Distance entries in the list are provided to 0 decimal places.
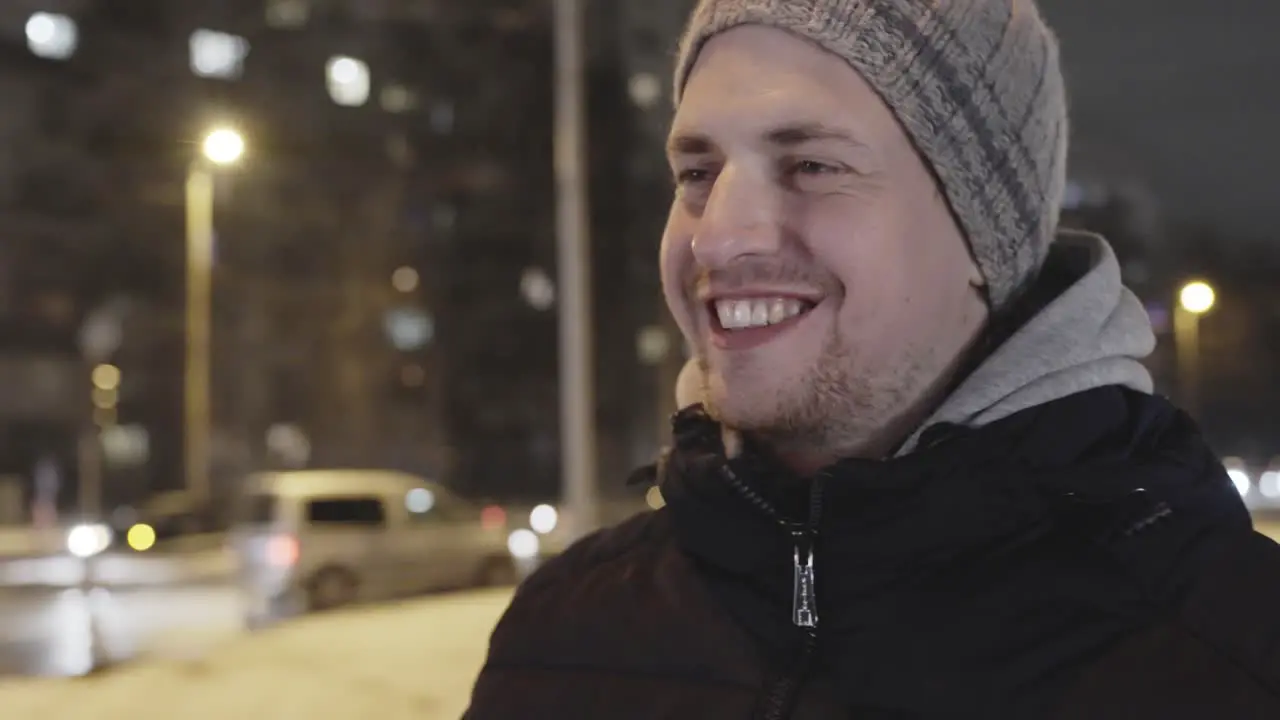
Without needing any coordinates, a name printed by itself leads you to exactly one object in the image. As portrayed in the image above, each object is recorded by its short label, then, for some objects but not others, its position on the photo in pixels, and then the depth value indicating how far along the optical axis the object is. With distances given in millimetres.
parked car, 12219
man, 1271
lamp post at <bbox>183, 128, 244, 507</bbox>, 22188
